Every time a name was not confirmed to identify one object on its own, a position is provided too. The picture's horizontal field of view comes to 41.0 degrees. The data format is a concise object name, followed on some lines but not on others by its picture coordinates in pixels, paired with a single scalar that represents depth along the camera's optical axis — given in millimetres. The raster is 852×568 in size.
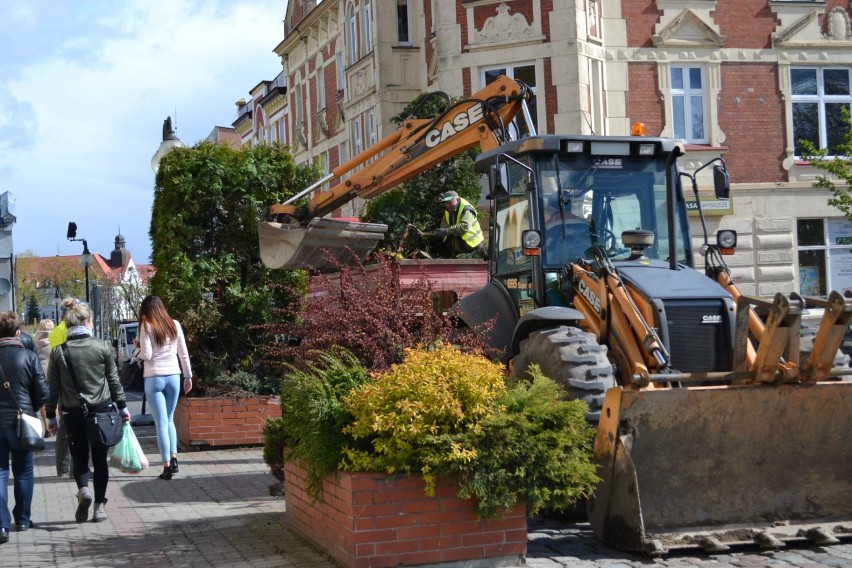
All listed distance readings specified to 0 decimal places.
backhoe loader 7496
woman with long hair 11609
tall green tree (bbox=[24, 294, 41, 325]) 67844
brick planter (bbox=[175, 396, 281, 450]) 13914
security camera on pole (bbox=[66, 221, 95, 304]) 30672
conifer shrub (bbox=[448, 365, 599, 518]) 6883
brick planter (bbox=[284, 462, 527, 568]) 6859
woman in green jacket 9531
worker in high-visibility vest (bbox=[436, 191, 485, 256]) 13328
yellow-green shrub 6867
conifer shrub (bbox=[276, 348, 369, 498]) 7223
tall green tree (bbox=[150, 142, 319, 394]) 14555
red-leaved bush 8203
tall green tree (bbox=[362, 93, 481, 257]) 19406
